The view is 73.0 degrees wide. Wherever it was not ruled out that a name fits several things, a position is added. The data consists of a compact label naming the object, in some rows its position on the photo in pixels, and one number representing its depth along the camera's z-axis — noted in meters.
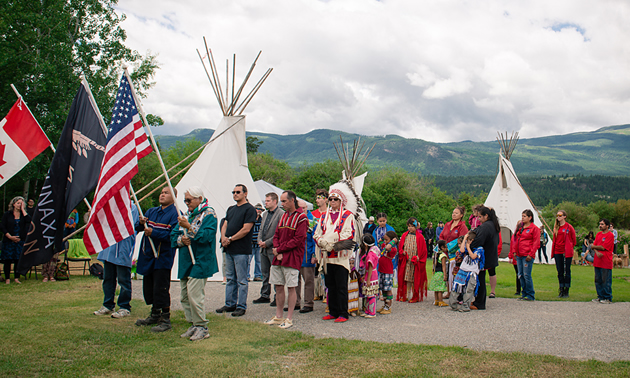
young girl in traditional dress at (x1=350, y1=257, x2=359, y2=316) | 6.29
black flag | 4.32
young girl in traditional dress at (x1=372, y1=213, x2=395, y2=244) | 7.71
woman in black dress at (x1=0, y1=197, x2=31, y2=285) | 8.51
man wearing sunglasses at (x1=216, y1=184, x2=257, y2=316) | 5.88
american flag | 4.54
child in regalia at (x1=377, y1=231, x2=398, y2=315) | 6.78
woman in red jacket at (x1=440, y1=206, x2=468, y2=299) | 7.43
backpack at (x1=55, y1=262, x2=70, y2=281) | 9.29
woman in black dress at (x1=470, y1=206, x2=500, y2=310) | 6.98
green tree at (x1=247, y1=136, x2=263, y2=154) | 56.47
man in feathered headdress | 5.81
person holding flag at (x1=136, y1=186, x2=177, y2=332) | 5.00
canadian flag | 5.54
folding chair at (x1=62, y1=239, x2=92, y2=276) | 10.84
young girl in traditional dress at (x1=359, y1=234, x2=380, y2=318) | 6.34
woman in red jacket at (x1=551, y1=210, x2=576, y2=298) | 8.26
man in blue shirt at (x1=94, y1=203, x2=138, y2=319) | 5.76
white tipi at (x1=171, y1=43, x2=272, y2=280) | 10.56
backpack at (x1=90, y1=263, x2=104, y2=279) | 10.04
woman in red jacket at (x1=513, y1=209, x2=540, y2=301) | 7.70
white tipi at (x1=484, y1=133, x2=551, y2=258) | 17.69
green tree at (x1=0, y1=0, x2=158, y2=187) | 15.24
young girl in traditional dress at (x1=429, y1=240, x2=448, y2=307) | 7.29
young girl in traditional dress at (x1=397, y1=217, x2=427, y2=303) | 7.68
